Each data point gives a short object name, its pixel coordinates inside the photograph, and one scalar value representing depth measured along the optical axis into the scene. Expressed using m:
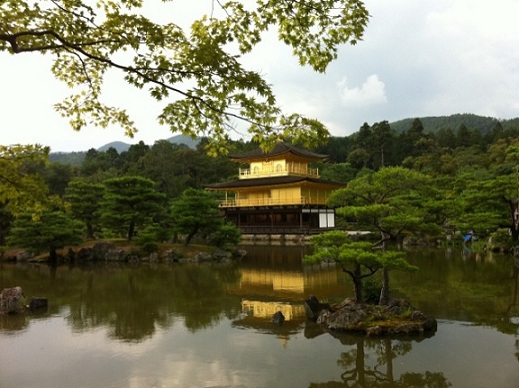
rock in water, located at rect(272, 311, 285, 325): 8.90
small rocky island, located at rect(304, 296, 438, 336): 8.02
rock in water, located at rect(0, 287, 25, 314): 10.08
